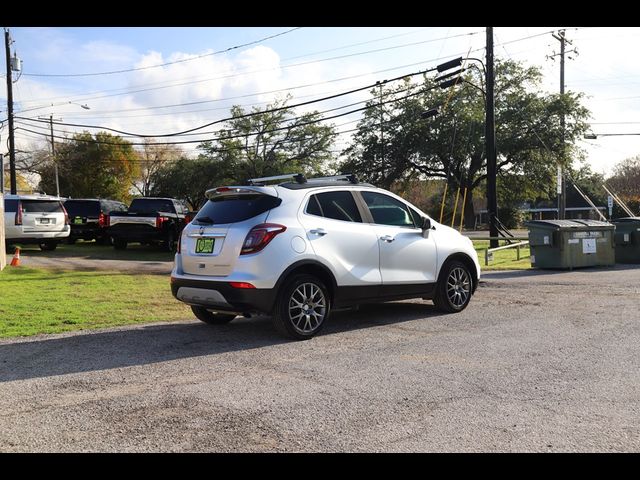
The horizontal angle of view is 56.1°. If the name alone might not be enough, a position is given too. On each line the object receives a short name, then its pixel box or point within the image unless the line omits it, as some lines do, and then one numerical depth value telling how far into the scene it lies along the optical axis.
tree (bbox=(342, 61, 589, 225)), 41.94
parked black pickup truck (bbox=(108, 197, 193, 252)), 19.30
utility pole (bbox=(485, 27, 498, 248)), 22.27
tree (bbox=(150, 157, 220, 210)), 54.87
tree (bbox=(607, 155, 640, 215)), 70.81
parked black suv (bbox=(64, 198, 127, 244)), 22.95
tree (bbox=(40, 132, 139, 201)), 61.62
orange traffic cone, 14.85
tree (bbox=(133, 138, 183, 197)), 71.62
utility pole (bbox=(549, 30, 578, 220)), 40.25
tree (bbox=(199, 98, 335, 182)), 53.28
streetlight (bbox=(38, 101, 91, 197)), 55.66
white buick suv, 6.62
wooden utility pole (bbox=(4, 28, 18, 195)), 34.22
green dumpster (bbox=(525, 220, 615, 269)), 15.57
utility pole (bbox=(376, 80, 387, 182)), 45.72
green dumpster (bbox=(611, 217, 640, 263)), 17.25
